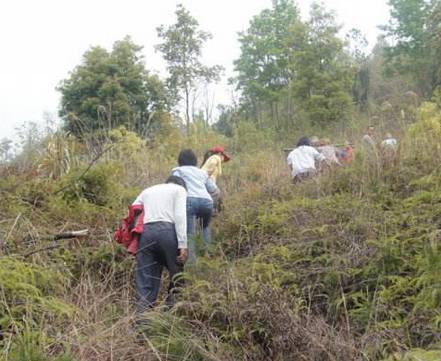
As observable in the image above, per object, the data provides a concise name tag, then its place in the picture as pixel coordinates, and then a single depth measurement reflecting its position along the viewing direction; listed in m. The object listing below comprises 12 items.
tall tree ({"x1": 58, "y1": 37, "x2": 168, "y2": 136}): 22.55
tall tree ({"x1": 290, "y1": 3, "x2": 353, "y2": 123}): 25.88
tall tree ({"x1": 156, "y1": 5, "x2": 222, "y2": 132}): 27.44
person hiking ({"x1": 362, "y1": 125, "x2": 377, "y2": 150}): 8.74
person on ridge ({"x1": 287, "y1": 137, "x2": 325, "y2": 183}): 9.77
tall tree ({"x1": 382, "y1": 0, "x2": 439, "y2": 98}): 33.09
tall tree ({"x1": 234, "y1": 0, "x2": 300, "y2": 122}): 37.34
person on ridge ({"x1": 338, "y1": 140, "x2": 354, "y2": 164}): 9.69
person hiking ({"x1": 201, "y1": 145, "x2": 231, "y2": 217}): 9.38
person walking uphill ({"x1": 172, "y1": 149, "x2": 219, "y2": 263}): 7.77
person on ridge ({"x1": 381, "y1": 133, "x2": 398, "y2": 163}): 8.50
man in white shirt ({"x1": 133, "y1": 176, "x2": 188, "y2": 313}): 6.16
